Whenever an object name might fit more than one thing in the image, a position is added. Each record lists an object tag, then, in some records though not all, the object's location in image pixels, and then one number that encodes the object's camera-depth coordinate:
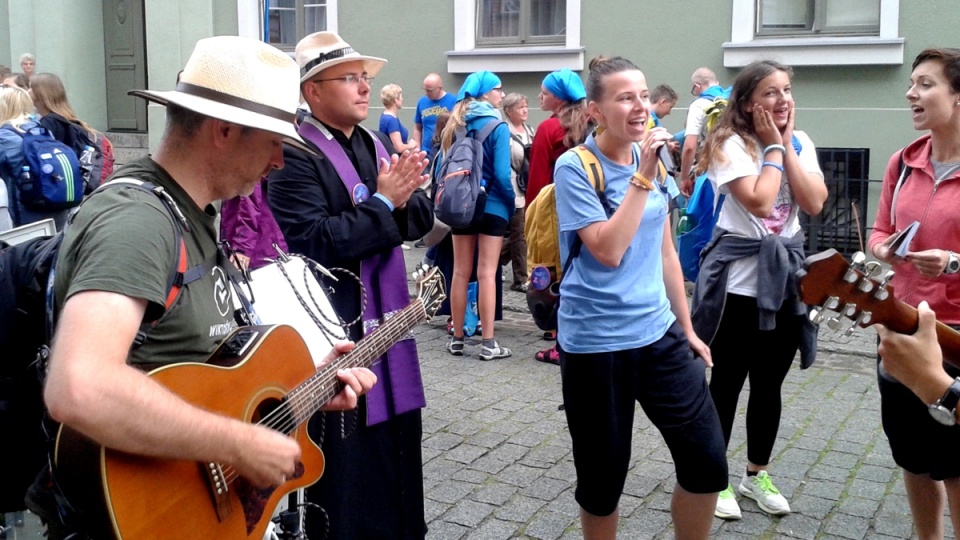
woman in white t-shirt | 4.04
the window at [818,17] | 9.98
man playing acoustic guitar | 1.78
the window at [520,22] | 11.75
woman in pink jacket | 3.62
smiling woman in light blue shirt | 3.45
